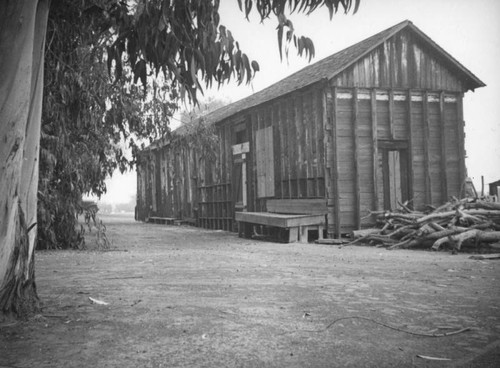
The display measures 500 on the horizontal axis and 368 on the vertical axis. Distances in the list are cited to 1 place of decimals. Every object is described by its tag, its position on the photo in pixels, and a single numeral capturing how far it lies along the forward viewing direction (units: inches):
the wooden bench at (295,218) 485.4
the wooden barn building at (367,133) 506.0
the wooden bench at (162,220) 1015.0
